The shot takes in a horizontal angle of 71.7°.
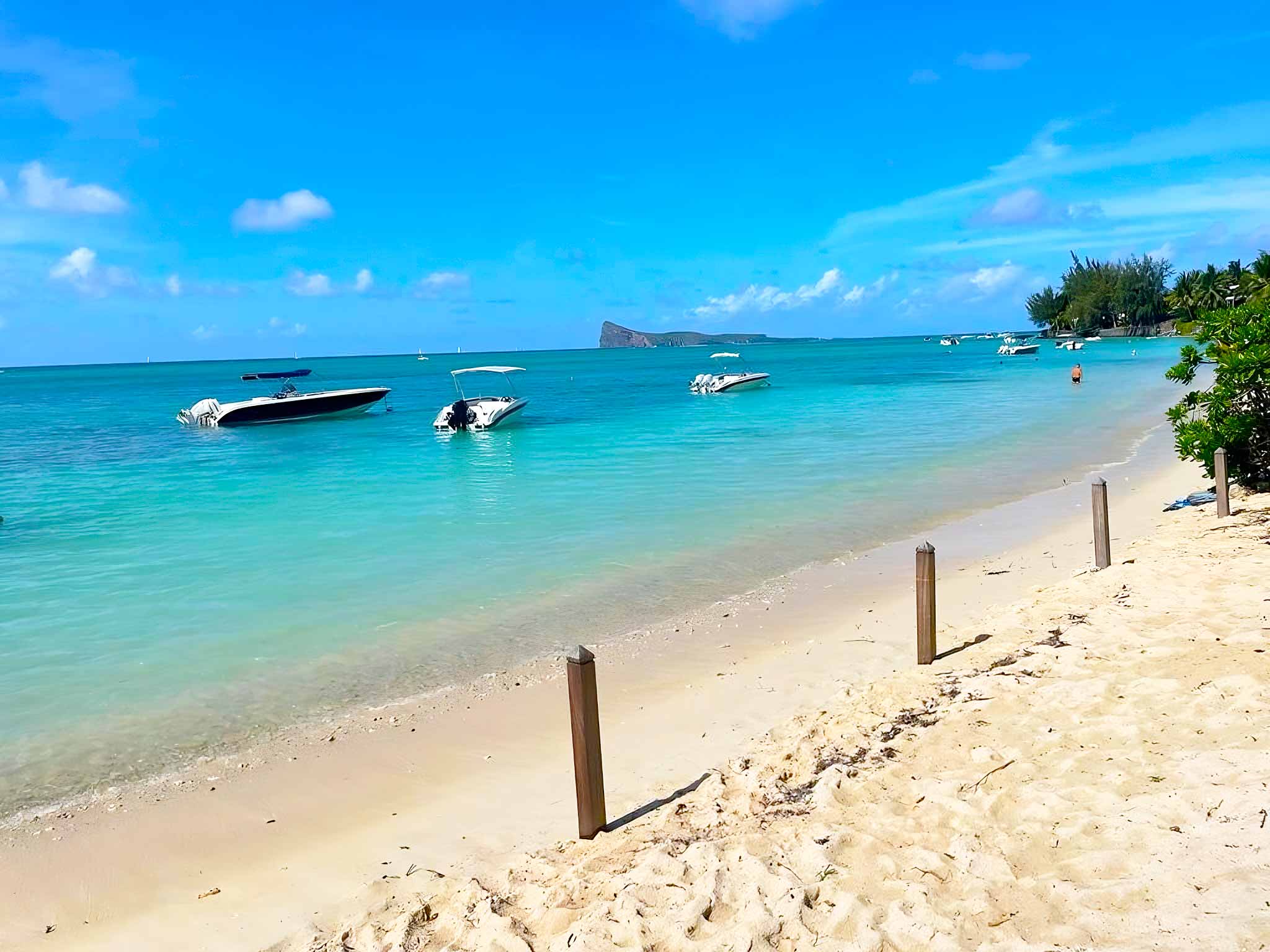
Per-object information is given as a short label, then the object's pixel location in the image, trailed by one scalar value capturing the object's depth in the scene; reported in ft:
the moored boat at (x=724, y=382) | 184.03
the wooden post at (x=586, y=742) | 17.37
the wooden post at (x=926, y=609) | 25.05
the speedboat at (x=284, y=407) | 136.36
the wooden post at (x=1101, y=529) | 31.73
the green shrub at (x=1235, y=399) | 38.52
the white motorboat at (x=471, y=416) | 118.52
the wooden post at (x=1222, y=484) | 36.50
